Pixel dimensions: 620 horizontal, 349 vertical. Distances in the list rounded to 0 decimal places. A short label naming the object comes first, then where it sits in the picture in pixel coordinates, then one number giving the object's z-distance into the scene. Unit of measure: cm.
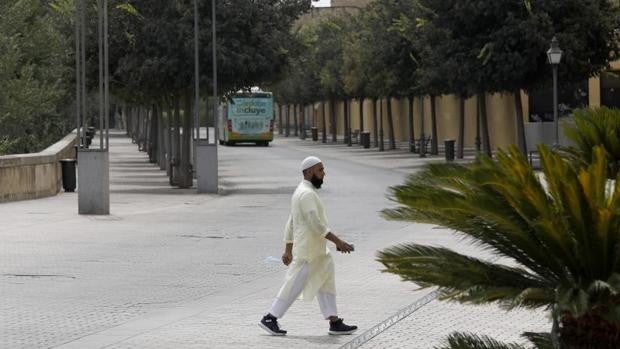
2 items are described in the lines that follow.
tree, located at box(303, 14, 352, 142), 8494
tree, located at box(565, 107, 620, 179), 892
